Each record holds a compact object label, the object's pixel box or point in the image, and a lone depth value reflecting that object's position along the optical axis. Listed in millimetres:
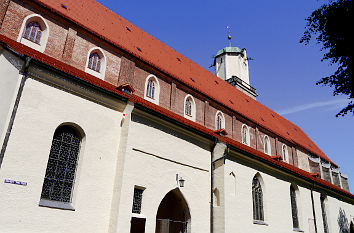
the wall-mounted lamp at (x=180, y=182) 10992
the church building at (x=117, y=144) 8117
